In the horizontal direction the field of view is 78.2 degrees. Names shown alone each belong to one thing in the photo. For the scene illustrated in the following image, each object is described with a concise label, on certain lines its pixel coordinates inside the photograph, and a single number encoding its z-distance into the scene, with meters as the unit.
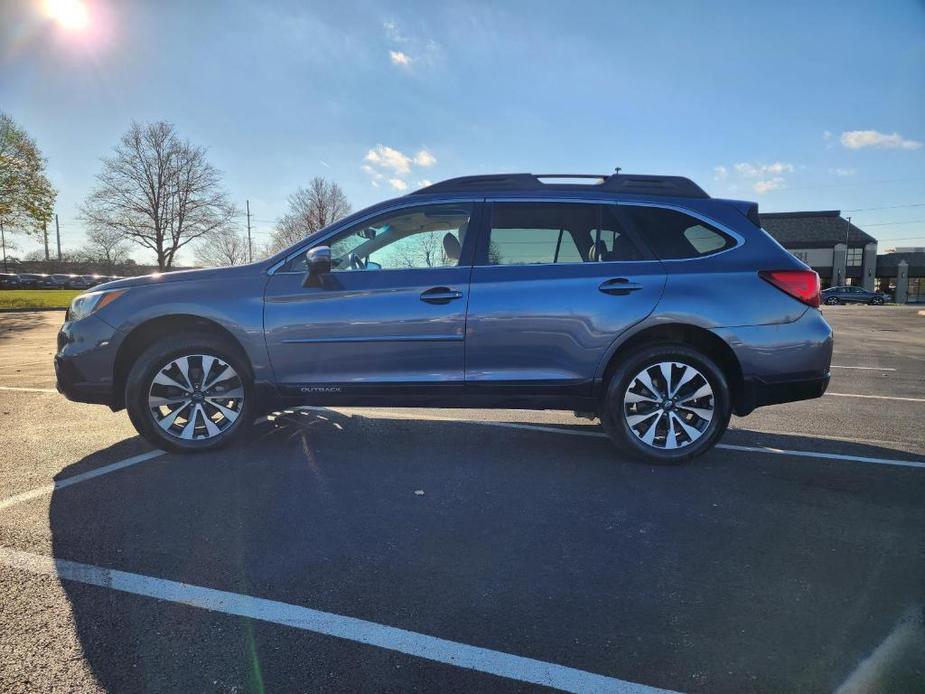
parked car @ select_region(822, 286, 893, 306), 49.25
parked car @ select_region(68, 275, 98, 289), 54.64
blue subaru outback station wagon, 3.95
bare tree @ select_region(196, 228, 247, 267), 44.88
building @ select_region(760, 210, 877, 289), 62.66
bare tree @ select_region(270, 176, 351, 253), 41.59
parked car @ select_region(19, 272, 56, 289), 49.54
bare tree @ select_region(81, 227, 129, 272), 42.00
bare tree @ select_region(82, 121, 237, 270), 40.50
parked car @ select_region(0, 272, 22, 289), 47.75
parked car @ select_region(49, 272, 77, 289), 52.53
